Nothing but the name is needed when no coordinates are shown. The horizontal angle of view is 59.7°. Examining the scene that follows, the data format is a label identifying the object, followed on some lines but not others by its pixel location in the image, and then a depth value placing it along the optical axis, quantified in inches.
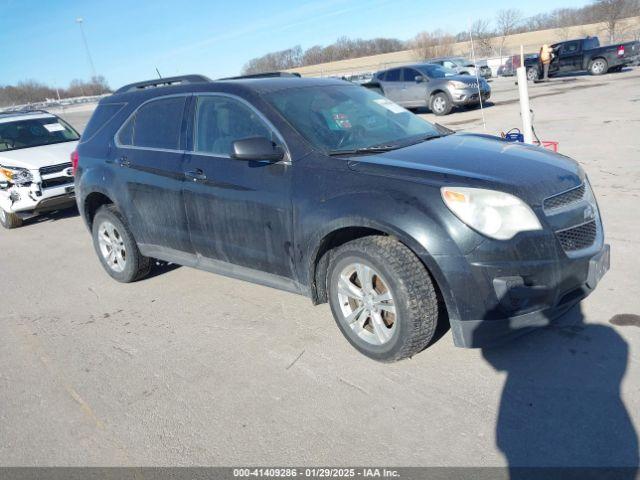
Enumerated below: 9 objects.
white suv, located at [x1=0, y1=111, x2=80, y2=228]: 340.2
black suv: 124.0
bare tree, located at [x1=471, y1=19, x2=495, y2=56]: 1578.5
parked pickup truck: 954.1
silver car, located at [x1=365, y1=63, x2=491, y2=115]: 693.3
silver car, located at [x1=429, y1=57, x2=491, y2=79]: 1043.8
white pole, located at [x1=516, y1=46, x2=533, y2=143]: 262.2
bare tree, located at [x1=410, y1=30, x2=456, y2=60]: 2162.9
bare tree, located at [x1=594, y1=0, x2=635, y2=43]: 1534.2
